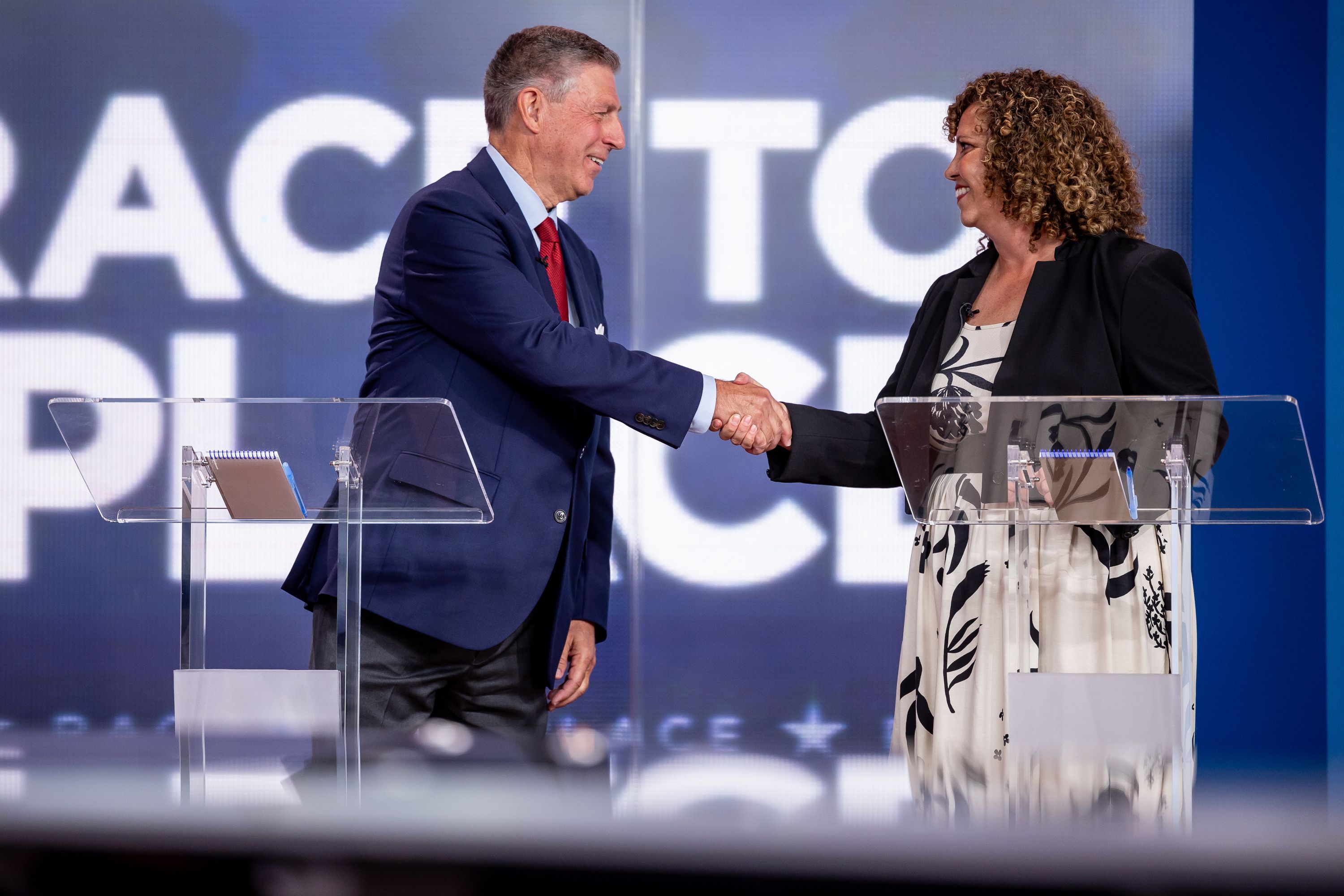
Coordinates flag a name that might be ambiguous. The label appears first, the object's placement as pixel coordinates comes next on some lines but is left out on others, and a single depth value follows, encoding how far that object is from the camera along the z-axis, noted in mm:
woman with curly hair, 7972
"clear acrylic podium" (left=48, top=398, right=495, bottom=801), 7517
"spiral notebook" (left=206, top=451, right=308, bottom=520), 7562
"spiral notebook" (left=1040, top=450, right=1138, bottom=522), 7504
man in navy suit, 8159
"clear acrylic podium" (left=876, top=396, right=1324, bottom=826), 7478
